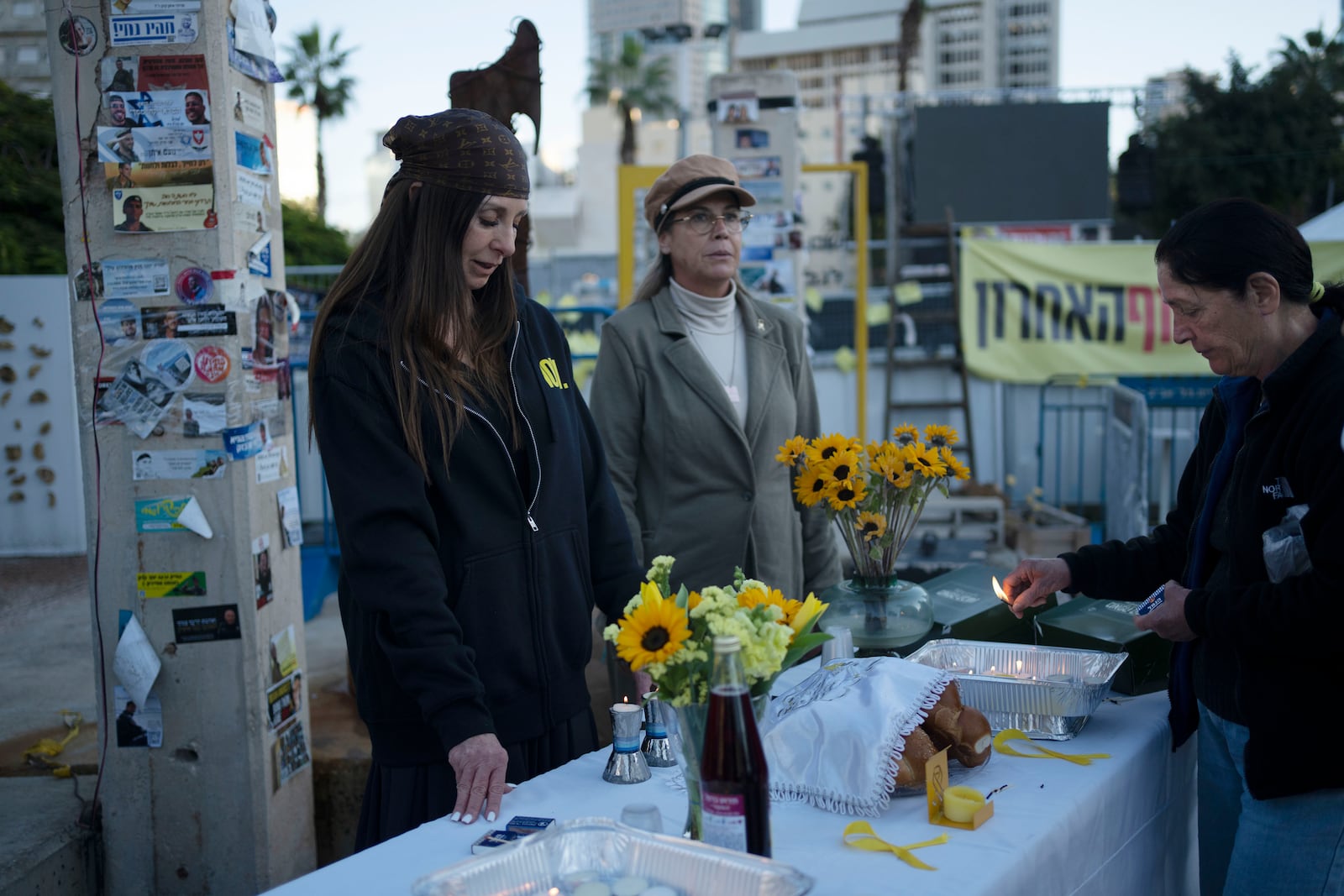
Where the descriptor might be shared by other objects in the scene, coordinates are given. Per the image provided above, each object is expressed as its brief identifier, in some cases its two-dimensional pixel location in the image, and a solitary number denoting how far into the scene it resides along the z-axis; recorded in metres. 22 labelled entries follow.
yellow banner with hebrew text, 8.80
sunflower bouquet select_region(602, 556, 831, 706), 1.33
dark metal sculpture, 3.88
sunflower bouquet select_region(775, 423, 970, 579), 2.18
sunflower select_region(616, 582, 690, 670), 1.32
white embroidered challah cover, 1.62
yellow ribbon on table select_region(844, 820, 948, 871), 1.47
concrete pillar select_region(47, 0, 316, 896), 2.61
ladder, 9.19
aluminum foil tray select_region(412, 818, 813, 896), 1.24
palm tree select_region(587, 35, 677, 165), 48.69
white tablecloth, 1.44
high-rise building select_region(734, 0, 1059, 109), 109.00
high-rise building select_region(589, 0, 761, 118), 119.81
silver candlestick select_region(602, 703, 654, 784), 1.76
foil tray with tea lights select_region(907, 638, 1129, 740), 1.96
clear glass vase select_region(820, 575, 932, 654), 2.29
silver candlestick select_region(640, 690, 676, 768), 1.82
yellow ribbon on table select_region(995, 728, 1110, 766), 1.86
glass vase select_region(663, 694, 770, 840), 1.36
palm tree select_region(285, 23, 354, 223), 33.16
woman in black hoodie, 1.70
